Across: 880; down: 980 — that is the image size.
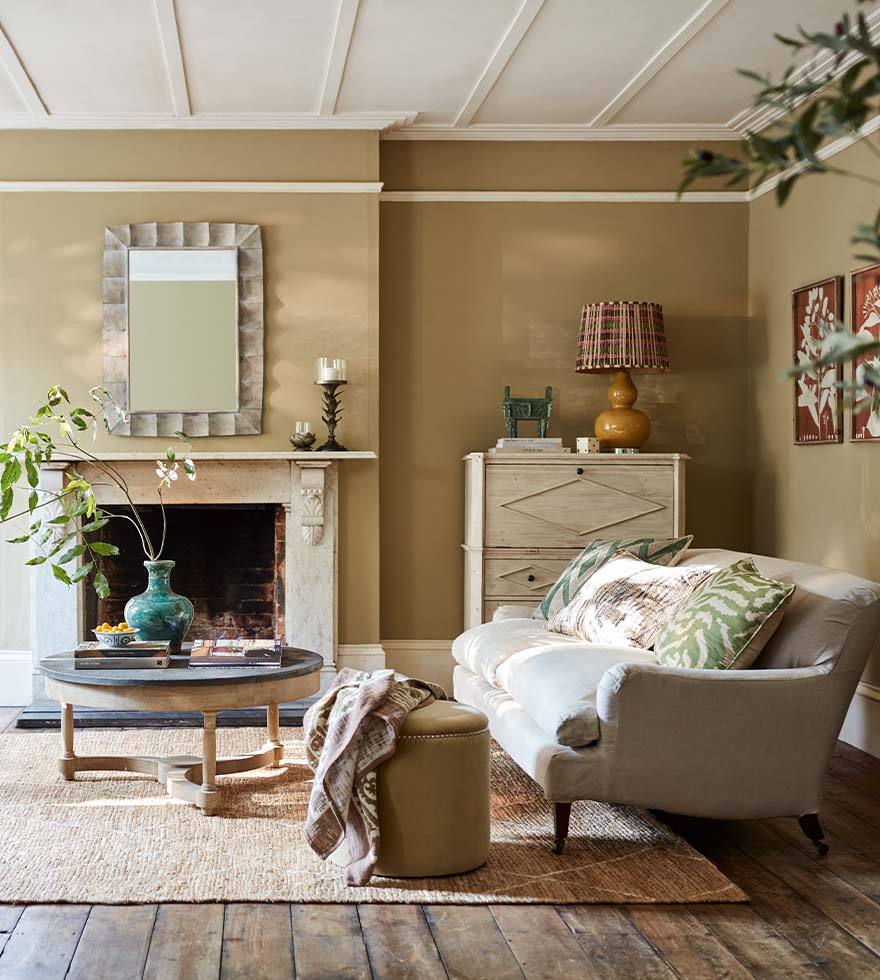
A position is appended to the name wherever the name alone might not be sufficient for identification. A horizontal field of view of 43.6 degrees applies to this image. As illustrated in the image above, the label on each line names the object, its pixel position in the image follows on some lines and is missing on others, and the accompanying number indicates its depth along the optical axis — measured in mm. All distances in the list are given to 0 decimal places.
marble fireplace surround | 5293
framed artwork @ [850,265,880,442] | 4332
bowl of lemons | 3793
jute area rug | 2816
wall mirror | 5309
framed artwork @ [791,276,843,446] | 4680
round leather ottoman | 2893
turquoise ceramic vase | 3875
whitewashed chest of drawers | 5168
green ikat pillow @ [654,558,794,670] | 3158
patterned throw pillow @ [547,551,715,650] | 3732
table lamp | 5223
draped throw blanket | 2865
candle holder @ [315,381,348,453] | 5230
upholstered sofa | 3025
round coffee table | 3418
